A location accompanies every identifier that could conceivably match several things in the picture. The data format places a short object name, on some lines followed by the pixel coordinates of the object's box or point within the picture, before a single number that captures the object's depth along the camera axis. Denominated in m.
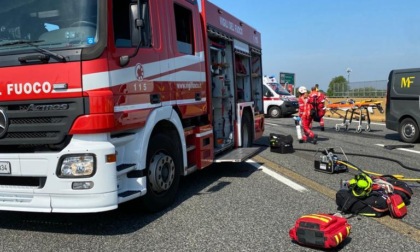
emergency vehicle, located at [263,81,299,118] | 23.92
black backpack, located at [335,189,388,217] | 4.88
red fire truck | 4.07
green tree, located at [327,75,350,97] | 52.47
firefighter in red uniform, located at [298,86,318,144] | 12.30
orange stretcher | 15.40
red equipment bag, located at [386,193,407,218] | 4.81
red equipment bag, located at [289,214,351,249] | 3.89
